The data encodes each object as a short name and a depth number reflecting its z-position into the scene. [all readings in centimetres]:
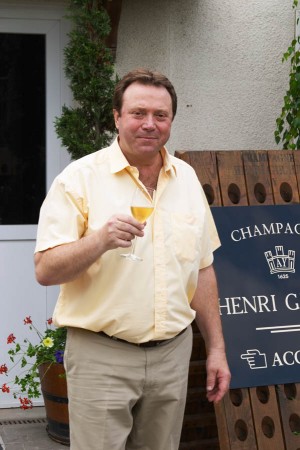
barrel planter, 504
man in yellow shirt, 297
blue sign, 426
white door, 568
